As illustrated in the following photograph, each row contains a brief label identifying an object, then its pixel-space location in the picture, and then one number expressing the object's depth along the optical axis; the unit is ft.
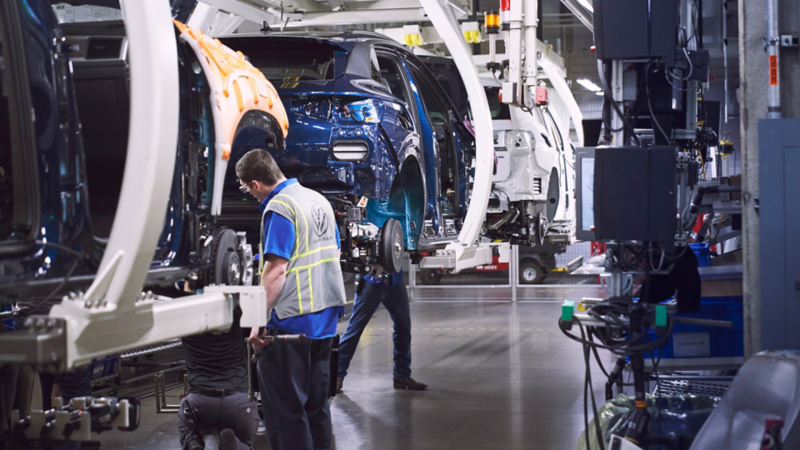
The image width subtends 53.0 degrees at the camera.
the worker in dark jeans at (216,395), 13.14
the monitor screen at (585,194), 13.50
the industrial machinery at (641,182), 12.02
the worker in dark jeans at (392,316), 22.49
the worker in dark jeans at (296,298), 13.06
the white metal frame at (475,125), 22.34
